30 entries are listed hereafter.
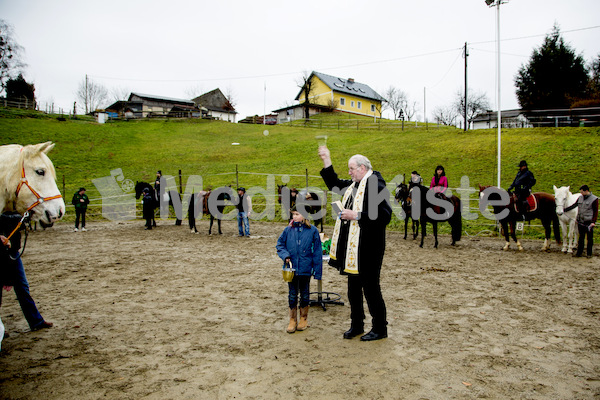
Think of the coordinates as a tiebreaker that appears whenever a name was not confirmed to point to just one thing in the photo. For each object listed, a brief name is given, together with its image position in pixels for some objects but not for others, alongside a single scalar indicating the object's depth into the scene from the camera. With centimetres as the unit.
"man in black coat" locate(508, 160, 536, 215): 1040
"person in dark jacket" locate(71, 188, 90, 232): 1444
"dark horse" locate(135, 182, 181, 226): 1499
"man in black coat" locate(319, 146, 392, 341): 384
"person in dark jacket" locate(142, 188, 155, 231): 1481
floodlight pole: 1373
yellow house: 5962
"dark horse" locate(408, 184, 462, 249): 1114
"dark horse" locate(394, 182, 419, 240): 1202
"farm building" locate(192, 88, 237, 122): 6606
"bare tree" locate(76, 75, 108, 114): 6650
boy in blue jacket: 453
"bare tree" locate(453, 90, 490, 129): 6193
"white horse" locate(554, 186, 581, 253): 961
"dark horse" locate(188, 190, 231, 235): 1393
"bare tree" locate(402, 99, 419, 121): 7468
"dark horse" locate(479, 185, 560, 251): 1043
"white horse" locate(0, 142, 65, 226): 306
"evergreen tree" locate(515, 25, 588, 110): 3183
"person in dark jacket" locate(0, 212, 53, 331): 309
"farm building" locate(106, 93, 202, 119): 5872
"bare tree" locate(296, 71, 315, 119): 5606
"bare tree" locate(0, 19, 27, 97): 4162
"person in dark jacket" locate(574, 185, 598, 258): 873
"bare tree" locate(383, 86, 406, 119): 7567
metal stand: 557
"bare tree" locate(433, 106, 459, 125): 6703
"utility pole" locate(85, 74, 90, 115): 6325
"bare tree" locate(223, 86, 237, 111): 6850
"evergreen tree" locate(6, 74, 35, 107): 5030
